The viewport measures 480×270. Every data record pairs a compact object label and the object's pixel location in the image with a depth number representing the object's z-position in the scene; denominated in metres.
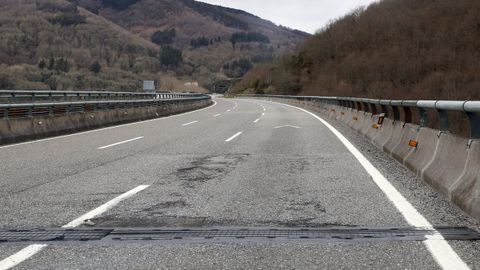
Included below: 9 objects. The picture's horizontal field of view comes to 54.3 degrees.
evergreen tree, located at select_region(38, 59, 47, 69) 161.12
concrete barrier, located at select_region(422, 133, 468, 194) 5.74
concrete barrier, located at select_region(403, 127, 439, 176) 7.00
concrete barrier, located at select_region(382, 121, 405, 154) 9.74
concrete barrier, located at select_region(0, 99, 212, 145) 13.93
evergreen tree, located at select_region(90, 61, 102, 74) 183.73
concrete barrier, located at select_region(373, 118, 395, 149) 10.92
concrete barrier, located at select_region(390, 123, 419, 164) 8.47
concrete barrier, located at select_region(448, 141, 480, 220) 5.01
